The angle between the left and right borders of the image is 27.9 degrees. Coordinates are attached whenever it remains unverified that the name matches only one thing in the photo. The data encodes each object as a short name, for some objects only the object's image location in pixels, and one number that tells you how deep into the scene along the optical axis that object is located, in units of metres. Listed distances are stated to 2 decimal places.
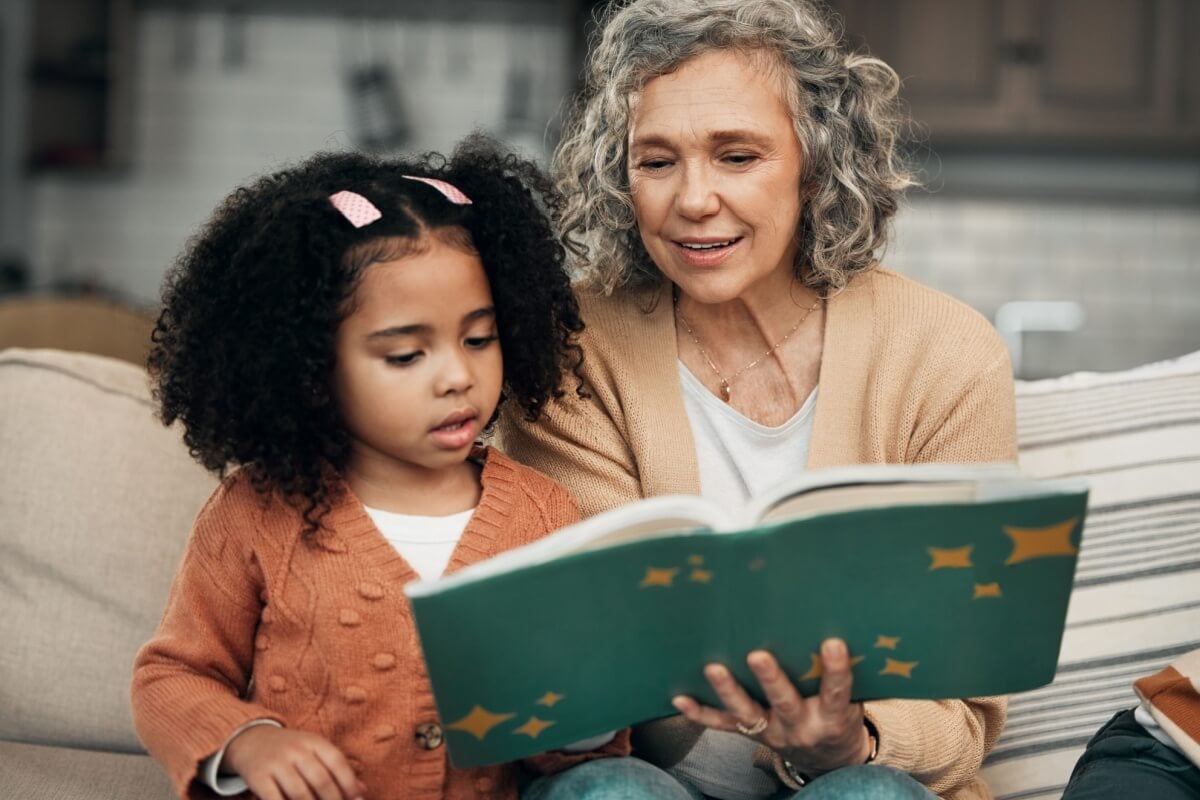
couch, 1.97
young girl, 1.68
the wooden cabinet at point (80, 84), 4.77
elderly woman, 1.85
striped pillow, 1.97
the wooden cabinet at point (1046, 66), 4.08
